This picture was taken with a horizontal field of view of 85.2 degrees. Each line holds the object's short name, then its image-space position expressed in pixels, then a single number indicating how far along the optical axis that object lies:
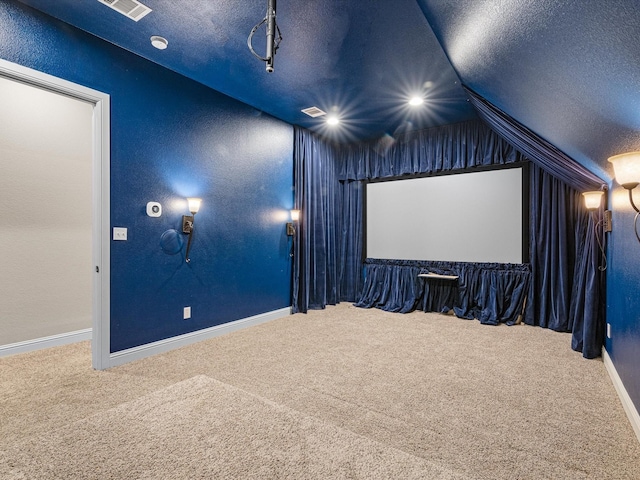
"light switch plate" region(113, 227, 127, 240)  3.02
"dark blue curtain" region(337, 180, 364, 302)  5.93
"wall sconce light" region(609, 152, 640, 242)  1.67
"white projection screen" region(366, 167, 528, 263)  4.66
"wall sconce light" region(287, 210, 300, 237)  4.96
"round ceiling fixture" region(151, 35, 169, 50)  2.90
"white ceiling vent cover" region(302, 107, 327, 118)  4.45
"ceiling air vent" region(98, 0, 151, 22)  2.43
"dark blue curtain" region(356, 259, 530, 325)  4.54
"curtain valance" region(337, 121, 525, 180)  4.75
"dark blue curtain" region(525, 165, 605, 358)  4.09
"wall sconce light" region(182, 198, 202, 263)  3.56
